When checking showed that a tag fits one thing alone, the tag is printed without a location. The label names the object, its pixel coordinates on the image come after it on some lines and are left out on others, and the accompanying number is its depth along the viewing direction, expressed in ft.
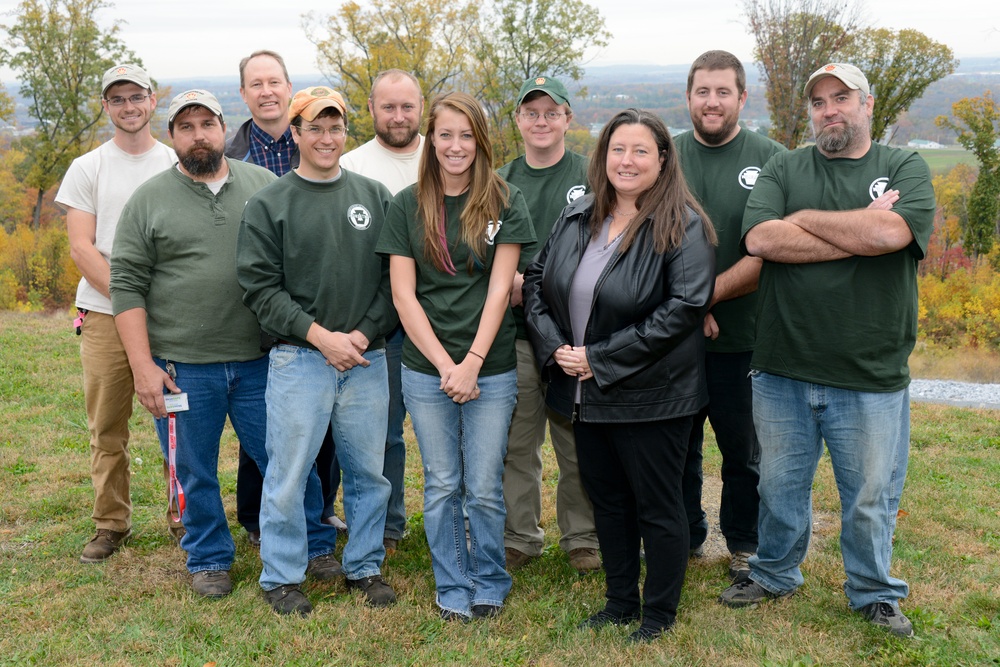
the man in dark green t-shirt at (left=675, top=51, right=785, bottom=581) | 14.02
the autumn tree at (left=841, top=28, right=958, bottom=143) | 127.65
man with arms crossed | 11.98
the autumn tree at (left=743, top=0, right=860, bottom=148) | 103.09
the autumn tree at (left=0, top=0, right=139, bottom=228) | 121.39
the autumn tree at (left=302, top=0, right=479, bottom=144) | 123.54
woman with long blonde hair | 12.64
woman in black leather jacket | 11.69
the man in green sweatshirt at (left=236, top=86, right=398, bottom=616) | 12.78
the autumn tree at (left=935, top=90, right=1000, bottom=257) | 127.85
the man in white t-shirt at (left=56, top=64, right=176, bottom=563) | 15.06
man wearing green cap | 14.58
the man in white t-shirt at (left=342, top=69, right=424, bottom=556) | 15.60
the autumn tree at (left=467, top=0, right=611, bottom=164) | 129.80
